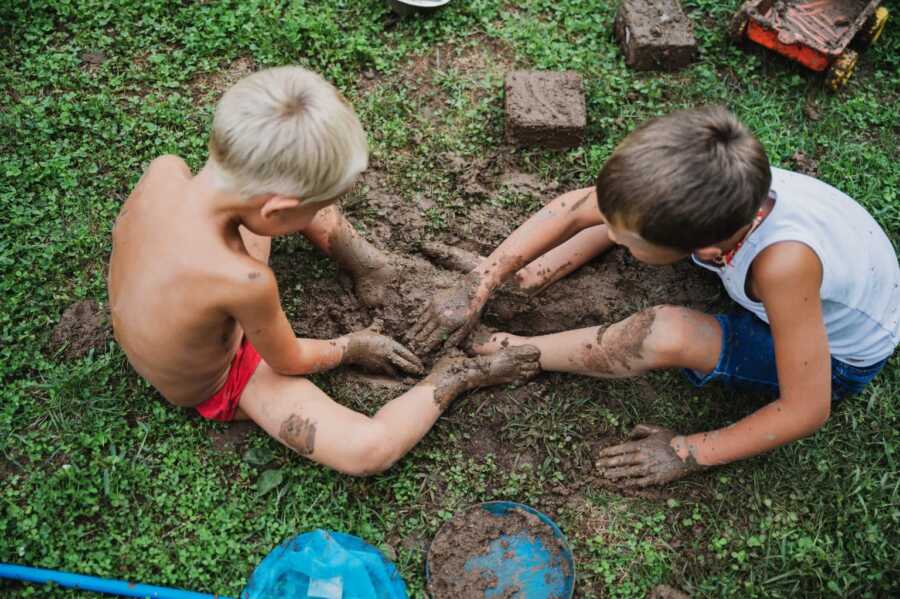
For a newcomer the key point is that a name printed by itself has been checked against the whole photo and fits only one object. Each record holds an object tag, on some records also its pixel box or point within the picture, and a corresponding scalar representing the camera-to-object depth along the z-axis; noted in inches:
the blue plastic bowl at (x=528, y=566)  98.3
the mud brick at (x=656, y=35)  135.4
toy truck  133.3
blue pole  95.0
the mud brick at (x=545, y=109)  127.0
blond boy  81.5
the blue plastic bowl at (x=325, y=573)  96.3
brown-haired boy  79.8
